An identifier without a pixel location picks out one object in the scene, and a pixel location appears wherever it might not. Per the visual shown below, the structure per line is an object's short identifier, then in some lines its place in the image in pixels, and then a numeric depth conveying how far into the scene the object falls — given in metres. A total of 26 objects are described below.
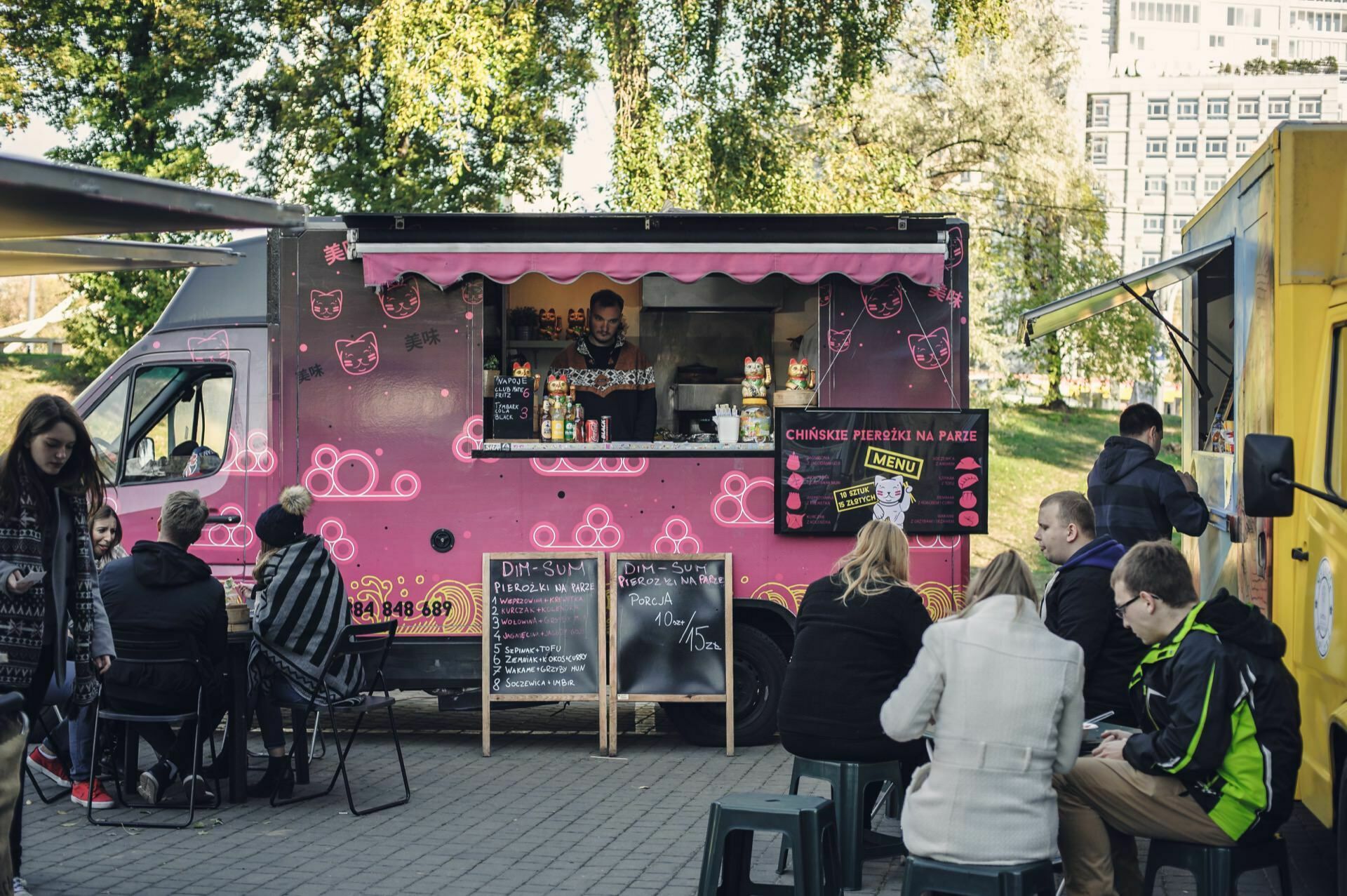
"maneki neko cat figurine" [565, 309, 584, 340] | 10.68
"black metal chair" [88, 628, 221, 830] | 6.62
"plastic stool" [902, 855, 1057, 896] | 4.17
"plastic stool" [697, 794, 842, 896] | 4.78
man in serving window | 9.12
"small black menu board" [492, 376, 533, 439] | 8.61
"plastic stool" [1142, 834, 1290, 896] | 4.46
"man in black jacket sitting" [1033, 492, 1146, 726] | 5.50
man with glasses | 4.39
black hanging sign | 8.35
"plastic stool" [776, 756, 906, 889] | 5.43
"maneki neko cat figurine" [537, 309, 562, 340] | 10.72
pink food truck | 8.27
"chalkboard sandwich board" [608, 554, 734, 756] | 8.30
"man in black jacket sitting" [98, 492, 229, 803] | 6.64
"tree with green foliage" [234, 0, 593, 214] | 14.71
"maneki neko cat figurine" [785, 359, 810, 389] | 8.88
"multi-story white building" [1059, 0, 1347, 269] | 104.31
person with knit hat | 6.96
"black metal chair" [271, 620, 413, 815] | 6.97
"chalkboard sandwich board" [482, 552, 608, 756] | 8.36
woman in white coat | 4.22
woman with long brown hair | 5.18
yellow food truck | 4.98
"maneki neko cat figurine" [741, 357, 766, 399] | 8.85
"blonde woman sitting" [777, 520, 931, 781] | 5.38
